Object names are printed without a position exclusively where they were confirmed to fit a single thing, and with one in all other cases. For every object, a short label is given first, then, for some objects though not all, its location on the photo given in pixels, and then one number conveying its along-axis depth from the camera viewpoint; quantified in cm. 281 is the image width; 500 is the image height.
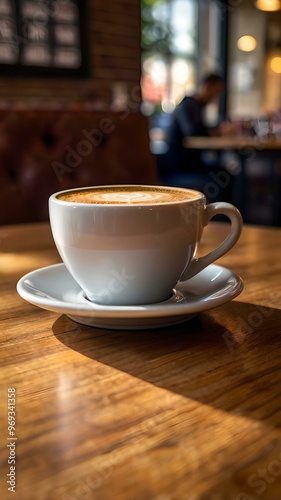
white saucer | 49
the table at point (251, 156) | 345
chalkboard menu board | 404
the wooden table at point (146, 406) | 30
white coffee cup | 51
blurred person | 395
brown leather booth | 157
